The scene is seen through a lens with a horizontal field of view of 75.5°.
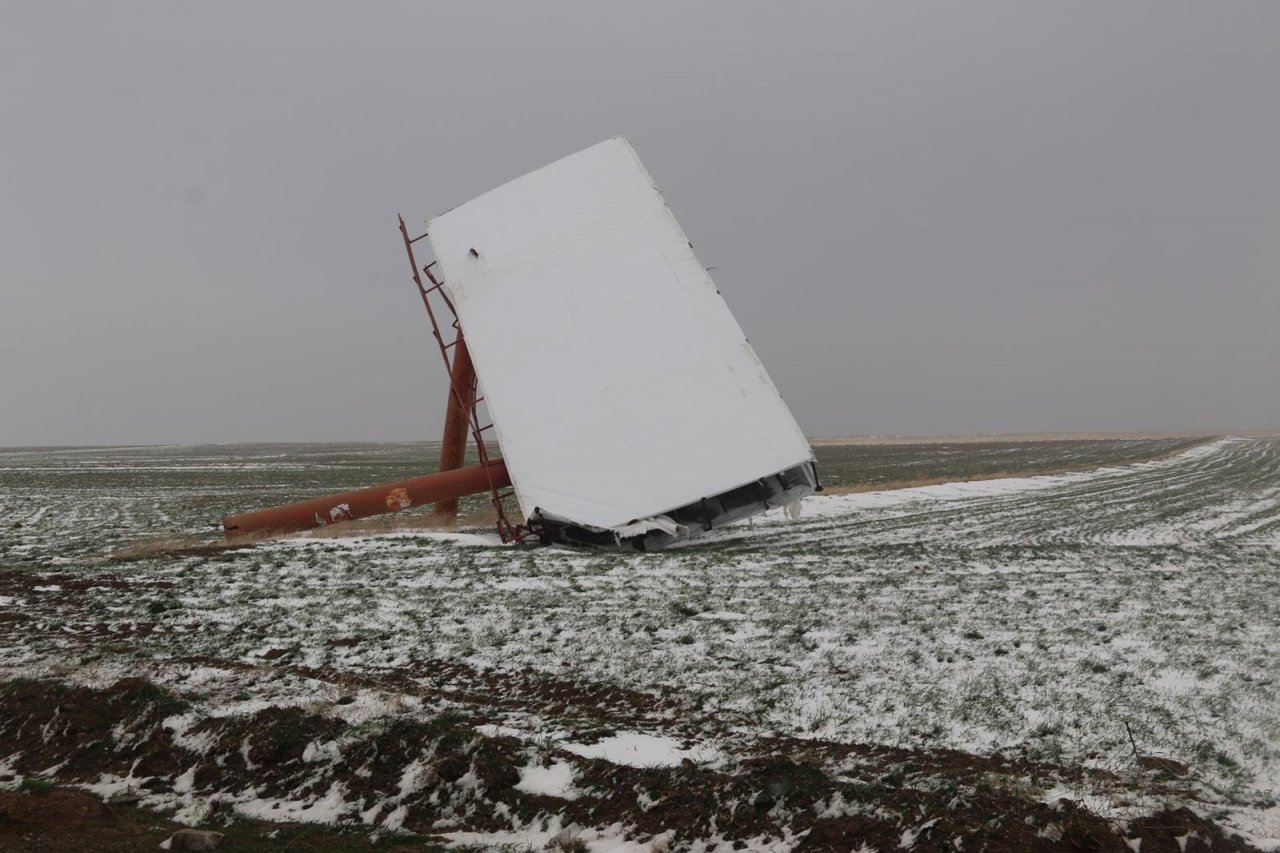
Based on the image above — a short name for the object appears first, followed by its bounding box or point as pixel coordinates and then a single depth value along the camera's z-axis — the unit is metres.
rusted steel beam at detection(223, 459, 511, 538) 15.86
